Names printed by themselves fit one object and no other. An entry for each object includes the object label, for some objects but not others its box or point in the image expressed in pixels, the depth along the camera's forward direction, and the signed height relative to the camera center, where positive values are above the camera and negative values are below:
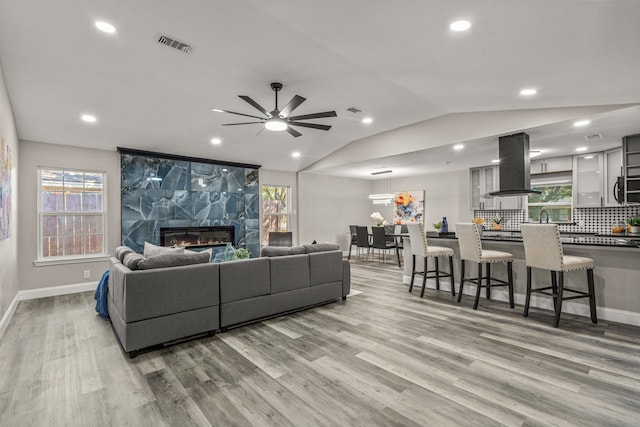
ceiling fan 3.45 +1.14
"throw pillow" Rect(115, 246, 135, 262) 3.55 -0.45
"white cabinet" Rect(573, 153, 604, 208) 5.64 +0.59
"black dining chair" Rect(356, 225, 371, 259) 8.20 -0.66
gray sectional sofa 2.81 -0.84
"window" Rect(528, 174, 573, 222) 6.30 +0.28
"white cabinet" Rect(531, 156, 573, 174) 6.04 +0.95
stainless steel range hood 4.55 +0.71
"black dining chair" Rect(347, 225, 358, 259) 8.97 -0.65
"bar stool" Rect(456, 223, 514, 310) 4.03 -0.58
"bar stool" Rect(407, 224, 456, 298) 4.65 -0.59
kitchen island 3.41 -0.81
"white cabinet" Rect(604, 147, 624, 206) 5.37 +0.70
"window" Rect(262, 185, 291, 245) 8.13 +0.11
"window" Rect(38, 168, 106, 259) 5.17 +0.03
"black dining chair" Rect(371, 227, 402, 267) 7.74 -0.67
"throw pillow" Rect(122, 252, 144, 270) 2.92 -0.45
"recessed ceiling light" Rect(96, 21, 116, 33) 2.67 +1.65
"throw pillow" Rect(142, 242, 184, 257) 3.72 -0.45
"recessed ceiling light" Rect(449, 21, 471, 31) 2.35 +1.45
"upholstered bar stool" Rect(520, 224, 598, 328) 3.38 -0.54
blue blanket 3.77 -1.04
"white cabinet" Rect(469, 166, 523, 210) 6.92 +0.52
